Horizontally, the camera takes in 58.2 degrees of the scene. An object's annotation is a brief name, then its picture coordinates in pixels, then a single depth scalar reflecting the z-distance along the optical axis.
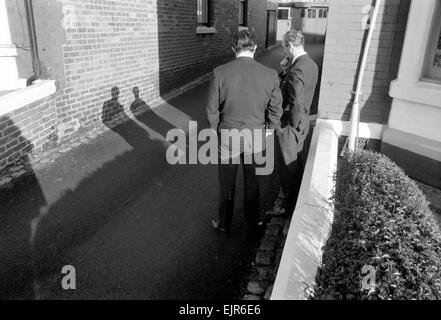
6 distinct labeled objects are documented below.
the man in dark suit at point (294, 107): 4.24
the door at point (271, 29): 22.69
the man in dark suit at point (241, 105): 3.76
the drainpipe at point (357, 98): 4.76
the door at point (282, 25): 27.70
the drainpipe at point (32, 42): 6.00
